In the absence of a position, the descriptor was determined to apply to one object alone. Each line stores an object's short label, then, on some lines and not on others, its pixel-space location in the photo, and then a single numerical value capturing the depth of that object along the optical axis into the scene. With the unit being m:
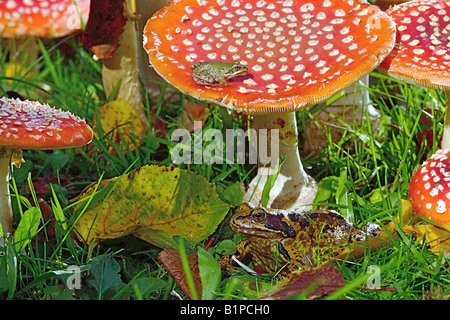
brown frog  0.74
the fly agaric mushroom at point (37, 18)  0.80
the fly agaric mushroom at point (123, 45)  0.85
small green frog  0.72
